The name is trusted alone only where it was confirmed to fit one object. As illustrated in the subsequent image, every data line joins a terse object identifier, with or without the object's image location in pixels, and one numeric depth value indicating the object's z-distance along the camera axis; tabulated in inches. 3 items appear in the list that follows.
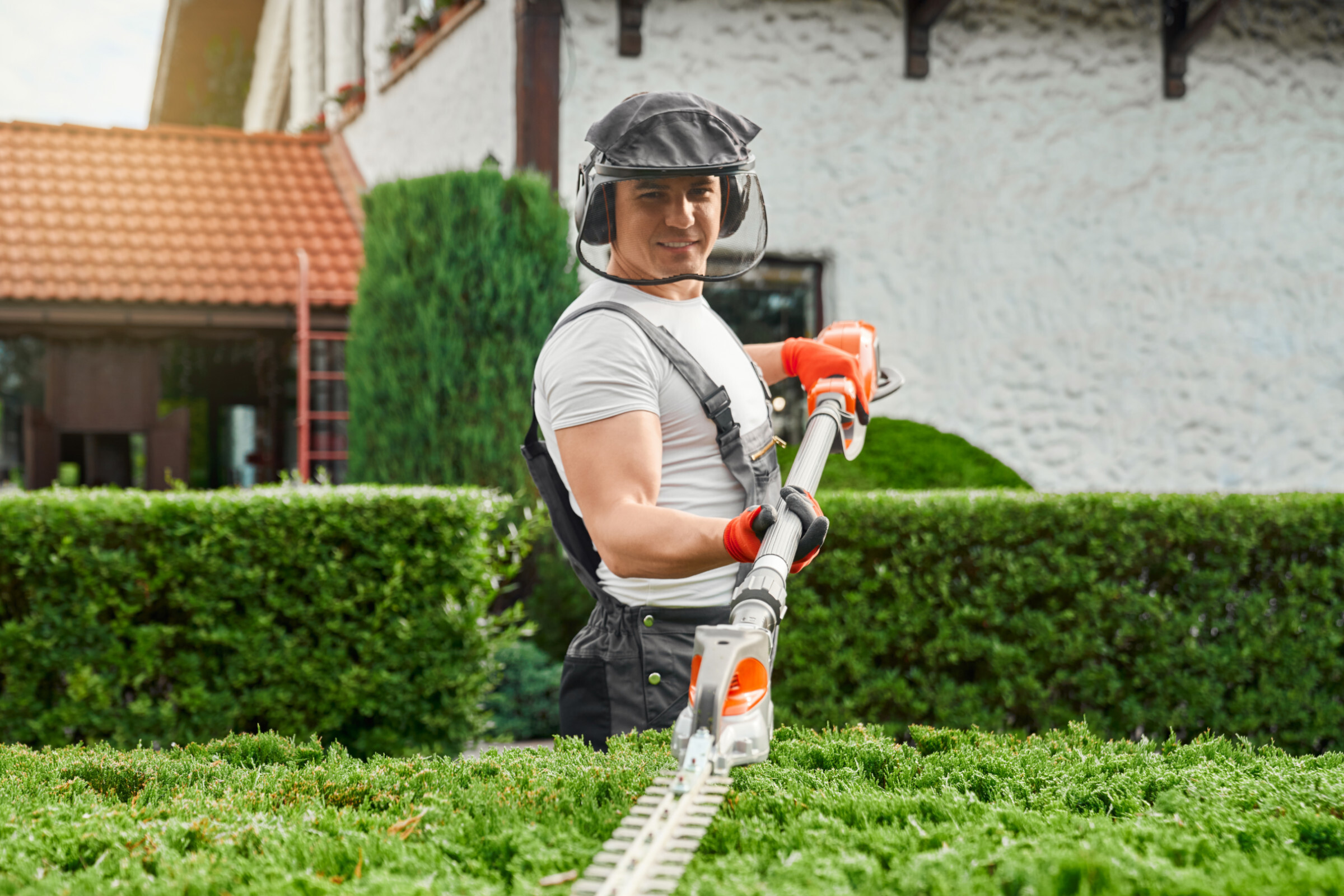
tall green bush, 243.0
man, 70.1
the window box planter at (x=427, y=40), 309.0
